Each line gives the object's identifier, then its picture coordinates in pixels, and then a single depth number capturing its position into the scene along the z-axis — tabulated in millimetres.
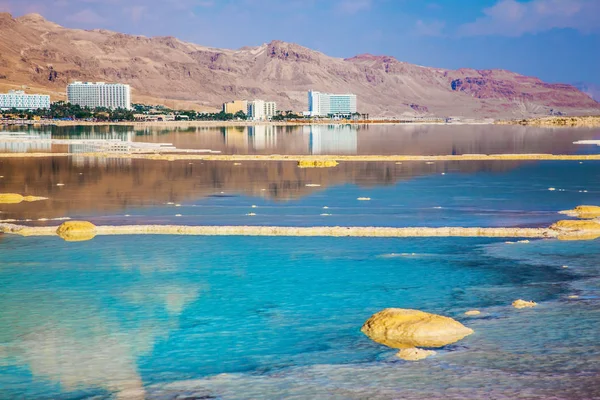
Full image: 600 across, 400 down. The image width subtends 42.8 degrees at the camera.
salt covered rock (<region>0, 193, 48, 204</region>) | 45531
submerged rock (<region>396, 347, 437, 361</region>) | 17797
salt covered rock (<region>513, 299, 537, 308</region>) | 21781
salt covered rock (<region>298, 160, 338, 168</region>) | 70250
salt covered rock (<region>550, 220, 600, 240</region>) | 32656
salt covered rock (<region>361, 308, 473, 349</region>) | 18969
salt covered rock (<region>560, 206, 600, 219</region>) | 38656
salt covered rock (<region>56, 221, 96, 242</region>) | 33531
